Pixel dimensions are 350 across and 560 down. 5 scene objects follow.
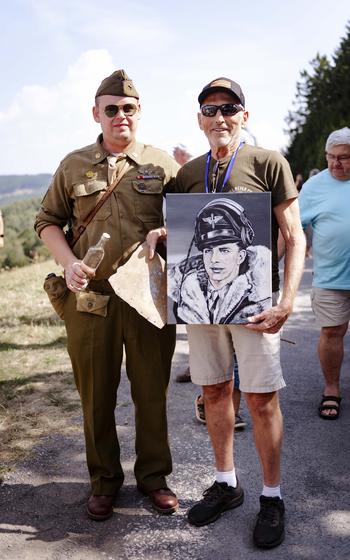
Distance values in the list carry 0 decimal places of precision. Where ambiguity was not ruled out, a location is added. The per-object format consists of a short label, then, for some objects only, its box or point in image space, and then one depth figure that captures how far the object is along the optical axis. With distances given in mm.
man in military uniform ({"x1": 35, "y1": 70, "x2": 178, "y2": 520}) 3068
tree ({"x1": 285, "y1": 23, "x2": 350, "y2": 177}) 35125
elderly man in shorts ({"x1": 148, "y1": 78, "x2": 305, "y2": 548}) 2809
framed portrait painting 2723
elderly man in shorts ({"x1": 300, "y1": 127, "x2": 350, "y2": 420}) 4469
